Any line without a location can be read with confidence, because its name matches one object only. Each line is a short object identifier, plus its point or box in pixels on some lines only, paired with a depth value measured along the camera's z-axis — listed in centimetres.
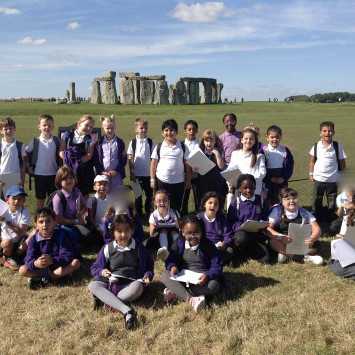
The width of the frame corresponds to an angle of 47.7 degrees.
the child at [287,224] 547
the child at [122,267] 431
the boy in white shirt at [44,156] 666
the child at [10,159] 645
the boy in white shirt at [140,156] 714
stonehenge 4562
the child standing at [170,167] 653
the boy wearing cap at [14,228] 538
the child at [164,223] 573
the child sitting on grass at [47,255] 486
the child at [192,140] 700
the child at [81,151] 656
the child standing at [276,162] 658
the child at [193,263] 441
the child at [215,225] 539
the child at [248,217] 554
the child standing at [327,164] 693
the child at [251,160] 614
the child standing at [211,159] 685
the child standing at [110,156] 668
